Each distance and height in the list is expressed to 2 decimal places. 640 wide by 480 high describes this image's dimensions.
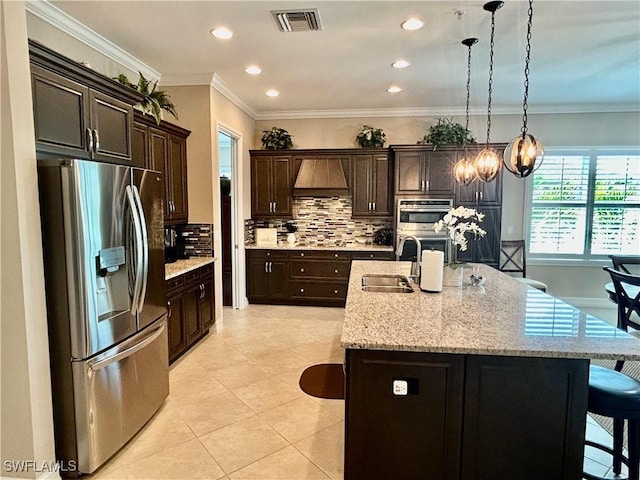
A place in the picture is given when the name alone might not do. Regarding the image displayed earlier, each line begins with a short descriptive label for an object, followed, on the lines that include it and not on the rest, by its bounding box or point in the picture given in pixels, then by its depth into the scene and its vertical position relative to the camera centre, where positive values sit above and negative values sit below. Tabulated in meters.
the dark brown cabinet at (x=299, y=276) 5.38 -0.93
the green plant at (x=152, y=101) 3.26 +0.98
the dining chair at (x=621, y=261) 4.00 -0.54
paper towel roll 2.53 -0.40
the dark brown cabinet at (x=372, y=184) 5.47 +0.40
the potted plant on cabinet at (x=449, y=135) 5.14 +1.04
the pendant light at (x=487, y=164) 3.07 +0.38
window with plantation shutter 5.36 +0.09
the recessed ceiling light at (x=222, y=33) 2.99 +1.45
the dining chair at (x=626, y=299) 2.97 -0.72
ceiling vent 2.71 +1.44
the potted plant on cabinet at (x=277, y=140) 5.66 +1.07
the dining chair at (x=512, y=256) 5.32 -0.64
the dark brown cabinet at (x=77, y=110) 1.97 +0.61
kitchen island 1.66 -0.86
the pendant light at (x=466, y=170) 3.46 +0.38
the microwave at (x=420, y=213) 5.18 -0.02
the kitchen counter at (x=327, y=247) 5.30 -0.52
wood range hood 5.53 +0.51
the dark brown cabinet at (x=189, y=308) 3.38 -0.96
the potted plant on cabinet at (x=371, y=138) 5.48 +1.08
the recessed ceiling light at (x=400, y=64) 3.65 +1.46
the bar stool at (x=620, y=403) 1.67 -0.85
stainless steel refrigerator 1.93 -0.50
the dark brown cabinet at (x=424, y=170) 5.19 +0.57
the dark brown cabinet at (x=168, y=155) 3.30 +0.54
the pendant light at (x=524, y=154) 2.43 +0.37
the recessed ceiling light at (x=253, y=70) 3.85 +1.48
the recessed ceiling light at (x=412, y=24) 2.83 +1.43
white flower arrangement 2.60 -0.11
